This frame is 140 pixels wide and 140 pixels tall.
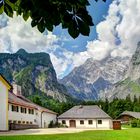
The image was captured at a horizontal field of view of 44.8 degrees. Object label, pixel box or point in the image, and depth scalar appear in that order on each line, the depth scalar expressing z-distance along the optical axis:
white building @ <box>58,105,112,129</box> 38.62
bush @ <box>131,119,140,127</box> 38.05
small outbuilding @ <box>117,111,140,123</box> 54.90
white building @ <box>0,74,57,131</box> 20.90
